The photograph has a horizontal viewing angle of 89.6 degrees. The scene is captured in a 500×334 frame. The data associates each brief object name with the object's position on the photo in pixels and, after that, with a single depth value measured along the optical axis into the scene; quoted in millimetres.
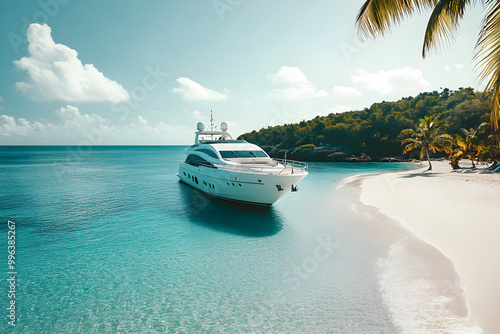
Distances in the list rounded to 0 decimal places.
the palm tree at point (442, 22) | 3371
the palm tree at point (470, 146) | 28312
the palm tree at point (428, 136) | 30844
